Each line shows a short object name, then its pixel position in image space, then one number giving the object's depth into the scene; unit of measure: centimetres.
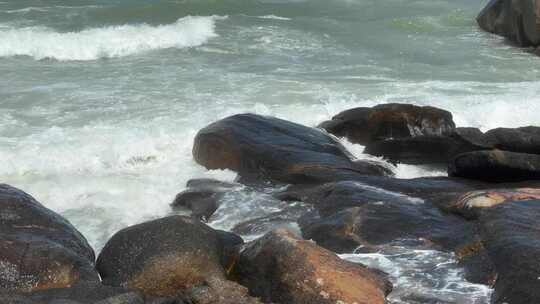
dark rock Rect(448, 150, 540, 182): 1691
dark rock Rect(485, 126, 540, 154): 1889
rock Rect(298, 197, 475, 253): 1289
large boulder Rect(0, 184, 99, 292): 1116
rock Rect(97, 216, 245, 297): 1148
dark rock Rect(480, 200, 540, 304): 1030
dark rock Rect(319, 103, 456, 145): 2114
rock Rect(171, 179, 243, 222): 1605
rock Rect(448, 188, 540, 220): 1359
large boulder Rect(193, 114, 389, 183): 1745
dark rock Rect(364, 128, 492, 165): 1995
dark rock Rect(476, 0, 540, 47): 4053
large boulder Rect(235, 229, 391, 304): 1055
